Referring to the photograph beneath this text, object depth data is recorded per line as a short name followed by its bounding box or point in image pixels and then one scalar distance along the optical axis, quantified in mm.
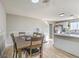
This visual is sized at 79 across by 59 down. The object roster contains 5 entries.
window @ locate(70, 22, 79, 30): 3898
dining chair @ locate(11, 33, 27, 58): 1266
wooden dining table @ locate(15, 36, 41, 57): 1203
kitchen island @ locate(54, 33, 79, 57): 1895
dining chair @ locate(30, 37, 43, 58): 1177
